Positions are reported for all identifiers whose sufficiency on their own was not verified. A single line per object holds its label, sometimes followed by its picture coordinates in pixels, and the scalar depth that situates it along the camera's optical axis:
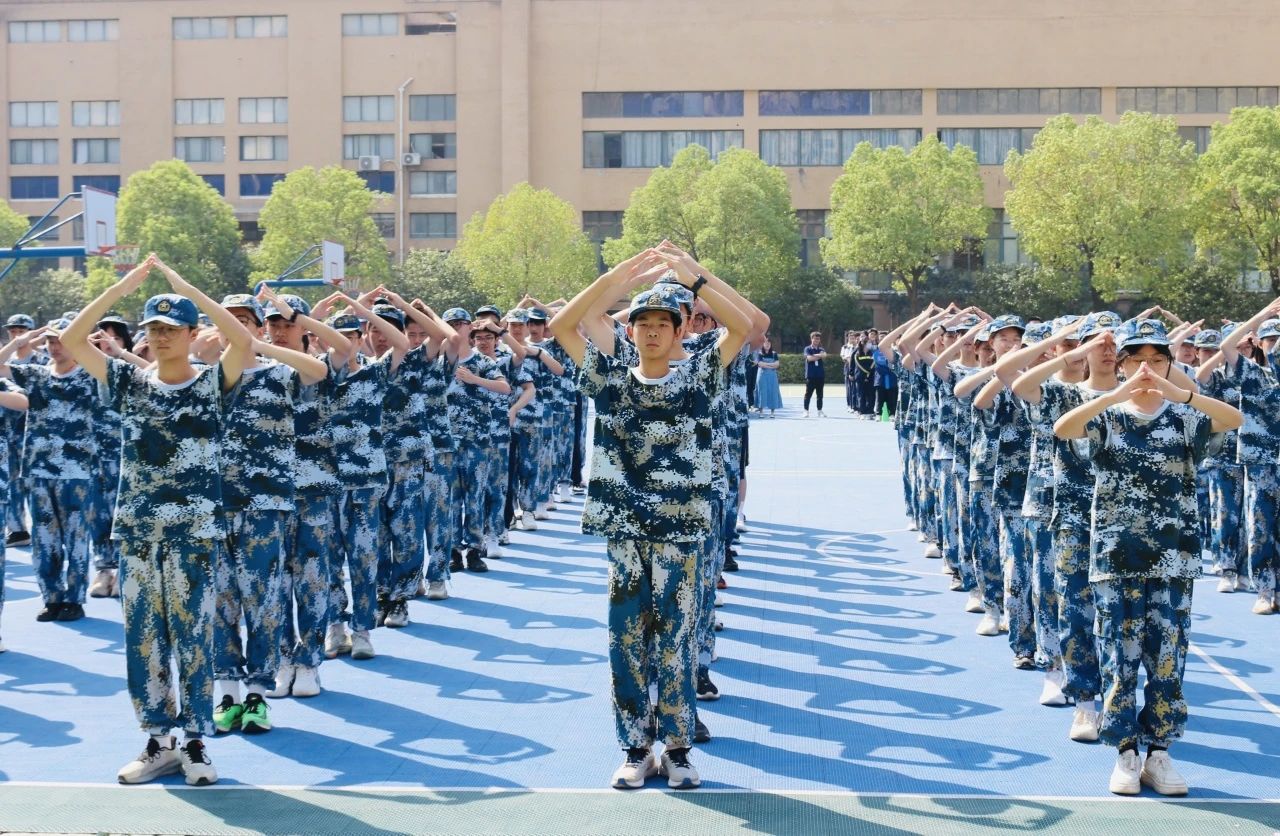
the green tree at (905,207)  56.62
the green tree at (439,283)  57.59
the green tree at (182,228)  60.94
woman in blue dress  36.41
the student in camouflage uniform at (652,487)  6.37
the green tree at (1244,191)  51.81
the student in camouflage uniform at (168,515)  6.55
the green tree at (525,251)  58.88
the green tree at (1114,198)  52.34
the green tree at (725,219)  57.62
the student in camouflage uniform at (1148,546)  6.41
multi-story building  64.50
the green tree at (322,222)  60.03
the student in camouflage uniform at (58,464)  10.50
